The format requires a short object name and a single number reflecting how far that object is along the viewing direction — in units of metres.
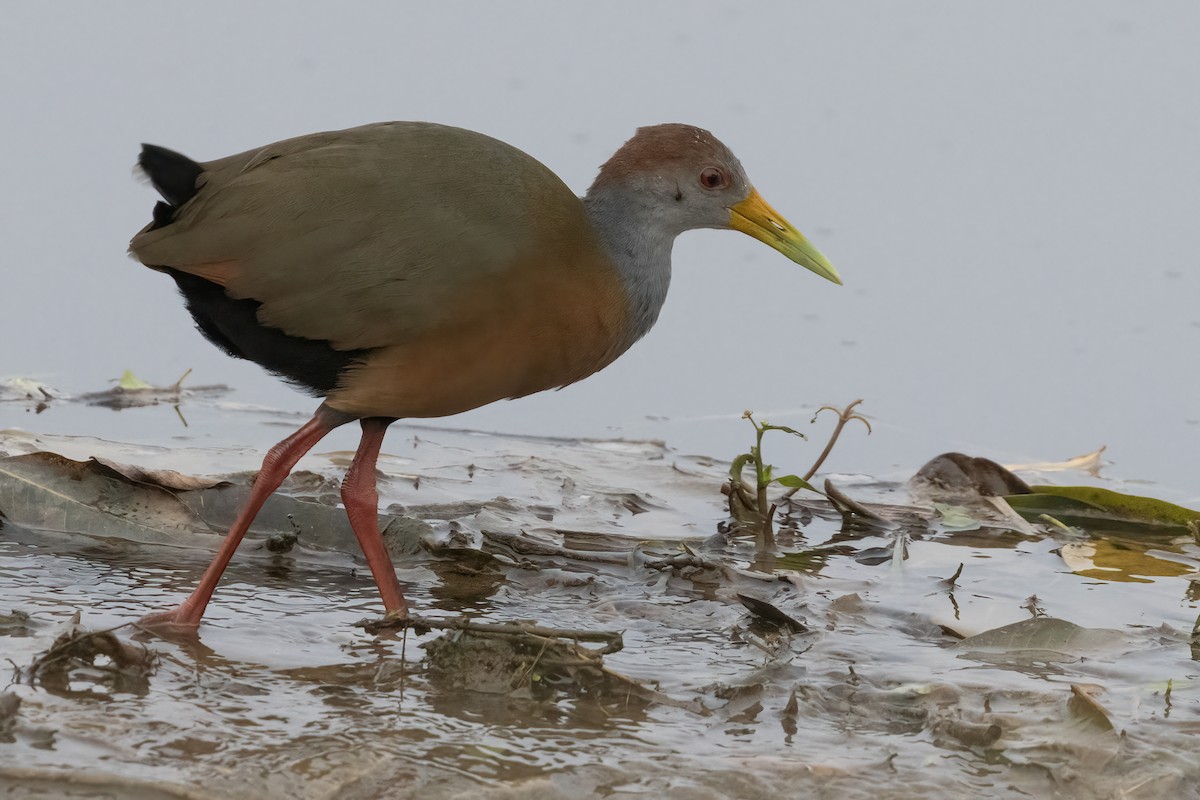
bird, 8.82
